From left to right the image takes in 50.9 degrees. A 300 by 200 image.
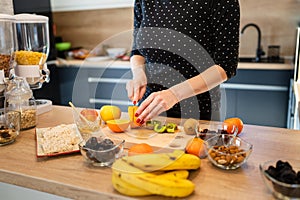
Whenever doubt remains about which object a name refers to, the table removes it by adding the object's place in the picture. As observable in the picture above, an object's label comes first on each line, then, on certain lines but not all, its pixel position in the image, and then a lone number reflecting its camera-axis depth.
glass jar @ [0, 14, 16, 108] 1.10
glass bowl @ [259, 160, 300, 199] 0.59
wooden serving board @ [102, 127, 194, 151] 0.87
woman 1.02
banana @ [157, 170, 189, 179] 0.66
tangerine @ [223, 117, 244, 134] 0.93
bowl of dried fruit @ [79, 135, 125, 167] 0.77
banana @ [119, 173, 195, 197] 0.62
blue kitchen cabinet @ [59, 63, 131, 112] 1.19
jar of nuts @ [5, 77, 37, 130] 1.09
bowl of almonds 0.74
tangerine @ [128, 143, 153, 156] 0.77
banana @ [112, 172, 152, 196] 0.64
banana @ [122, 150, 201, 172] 0.68
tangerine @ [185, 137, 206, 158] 0.81
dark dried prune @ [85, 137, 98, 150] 0.79
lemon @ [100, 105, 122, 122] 1.07
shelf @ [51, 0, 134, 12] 2.64
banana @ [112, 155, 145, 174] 0.67
